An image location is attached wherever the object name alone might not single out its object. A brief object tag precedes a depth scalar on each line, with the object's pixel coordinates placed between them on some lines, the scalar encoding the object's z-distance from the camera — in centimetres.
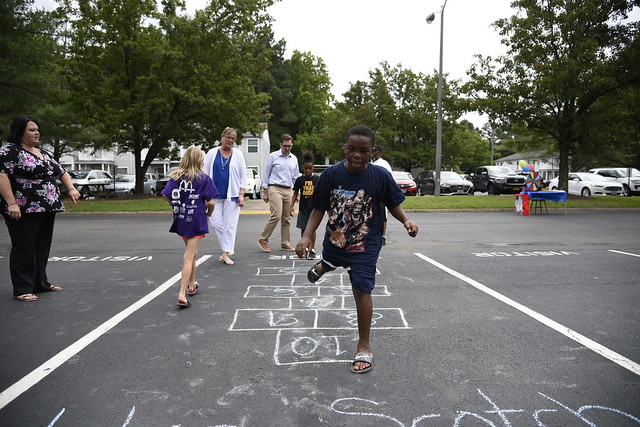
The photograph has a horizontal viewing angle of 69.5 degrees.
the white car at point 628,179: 2803
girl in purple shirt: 488
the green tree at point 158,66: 2083
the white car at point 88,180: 2591
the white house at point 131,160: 4491
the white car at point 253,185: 2515
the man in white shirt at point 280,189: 825
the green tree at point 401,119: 3994
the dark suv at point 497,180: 2730
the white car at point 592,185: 2669
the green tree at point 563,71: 1853
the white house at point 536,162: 7354
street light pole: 2122
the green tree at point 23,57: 1794
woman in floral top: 489
